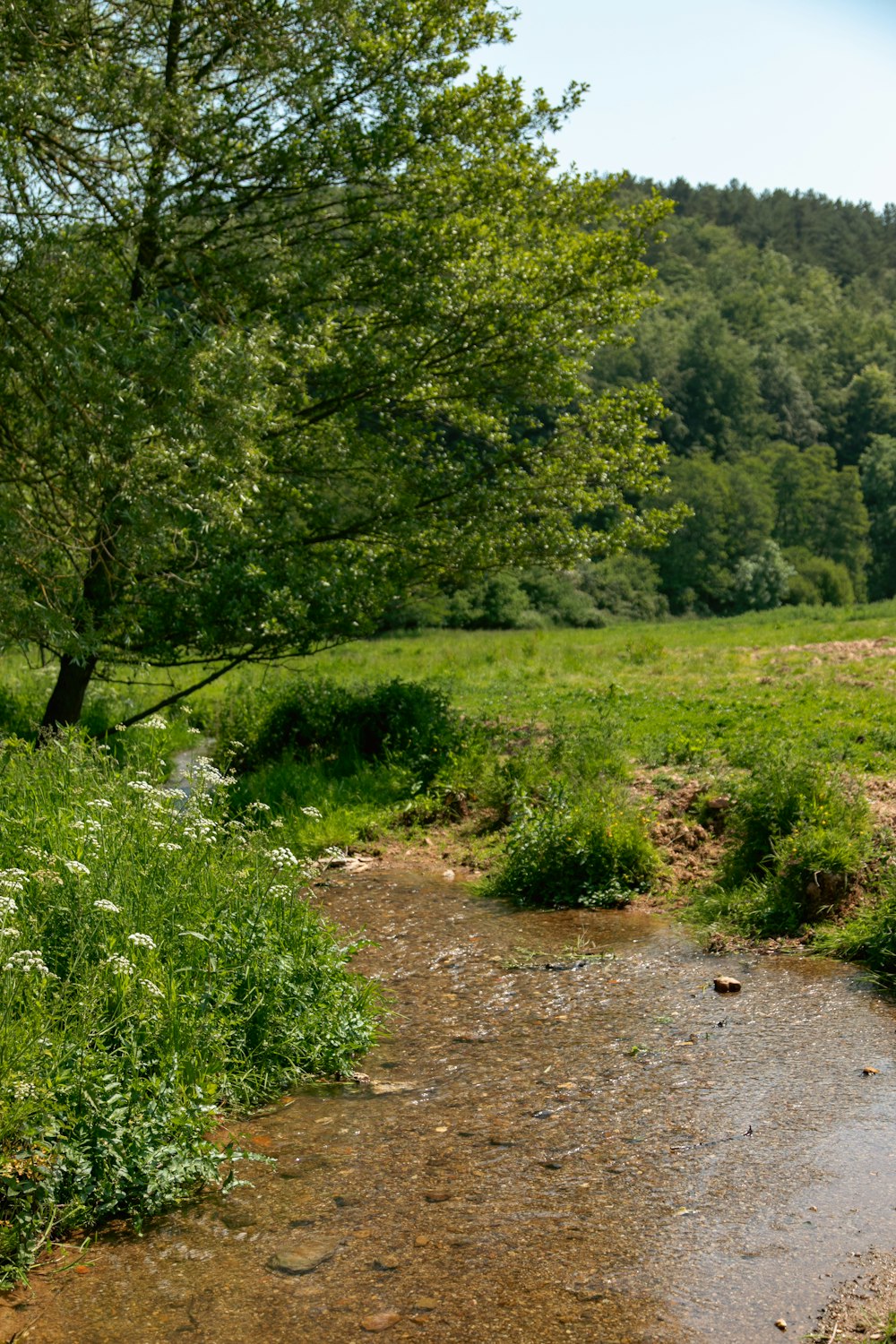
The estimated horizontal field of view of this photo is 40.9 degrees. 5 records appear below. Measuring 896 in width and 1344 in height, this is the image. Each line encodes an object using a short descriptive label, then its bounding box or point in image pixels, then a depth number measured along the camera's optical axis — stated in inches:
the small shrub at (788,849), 323.0
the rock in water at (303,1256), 165.6
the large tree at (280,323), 359.3
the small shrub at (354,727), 511.8
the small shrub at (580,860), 372.2
